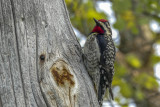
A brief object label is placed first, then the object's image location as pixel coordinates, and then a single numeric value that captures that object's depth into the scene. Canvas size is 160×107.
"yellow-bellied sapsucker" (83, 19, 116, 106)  8.08
